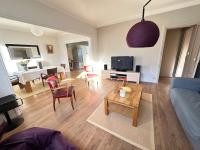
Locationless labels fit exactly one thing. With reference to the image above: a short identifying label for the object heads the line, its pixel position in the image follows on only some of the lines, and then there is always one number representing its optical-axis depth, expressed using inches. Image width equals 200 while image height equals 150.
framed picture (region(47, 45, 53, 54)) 211.6
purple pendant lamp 40.1
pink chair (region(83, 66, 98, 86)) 147.6
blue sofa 46.8
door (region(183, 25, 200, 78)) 105.4
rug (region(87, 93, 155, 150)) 56.2
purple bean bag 39.2
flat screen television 149.9
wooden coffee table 63.1
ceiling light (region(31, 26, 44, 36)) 103.3
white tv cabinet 144.0
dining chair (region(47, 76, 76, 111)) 86.0
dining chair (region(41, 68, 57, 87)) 149.1
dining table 123.9
